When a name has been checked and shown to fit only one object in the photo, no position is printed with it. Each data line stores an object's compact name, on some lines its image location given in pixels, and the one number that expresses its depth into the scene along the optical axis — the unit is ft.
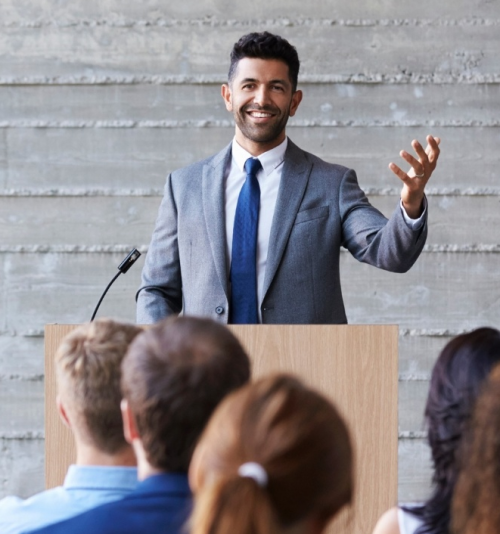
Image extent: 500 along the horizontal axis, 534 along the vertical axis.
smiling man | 15.30
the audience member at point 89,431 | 12.27
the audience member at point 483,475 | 10.12
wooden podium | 14.13
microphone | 14.70
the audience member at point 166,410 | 10.52
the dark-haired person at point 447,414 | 12.08
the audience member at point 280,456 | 8.36
